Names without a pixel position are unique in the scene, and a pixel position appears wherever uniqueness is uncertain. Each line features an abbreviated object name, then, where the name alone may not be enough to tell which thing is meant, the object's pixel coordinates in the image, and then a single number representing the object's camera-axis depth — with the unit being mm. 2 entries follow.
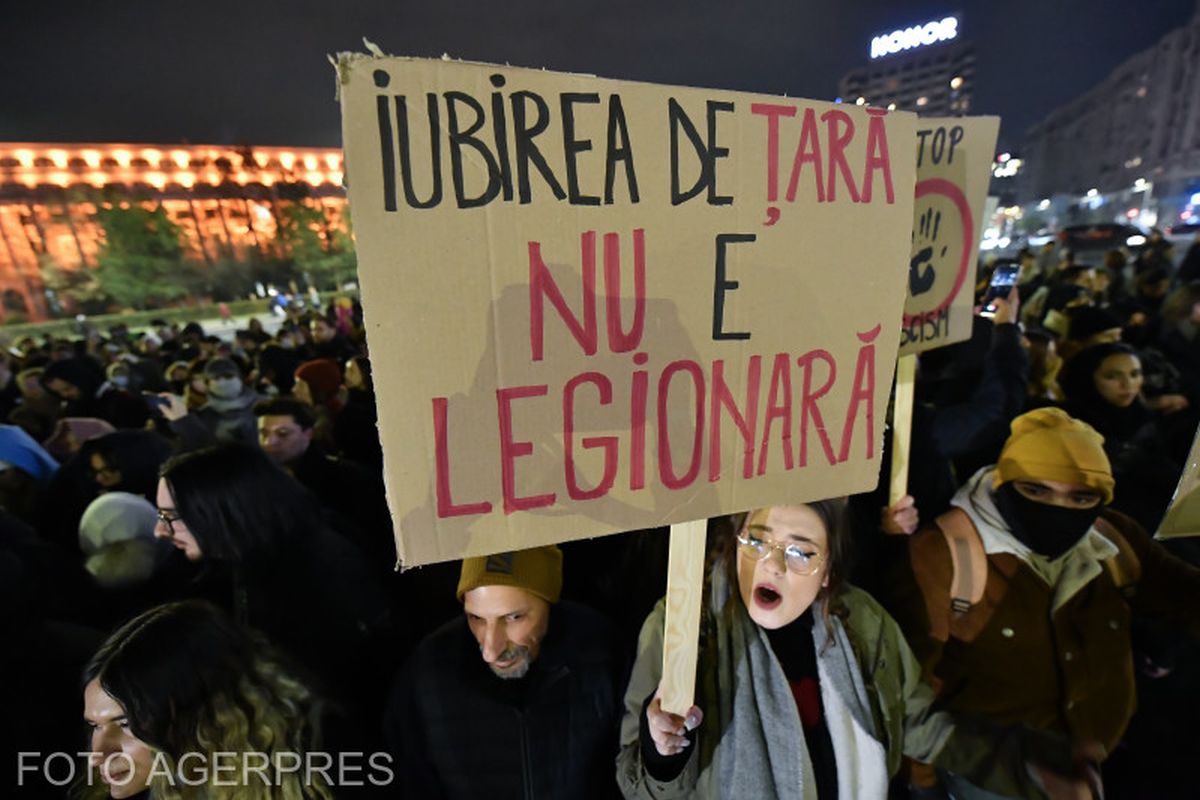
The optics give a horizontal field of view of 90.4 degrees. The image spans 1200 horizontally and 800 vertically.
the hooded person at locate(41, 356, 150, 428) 4672
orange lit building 39875
